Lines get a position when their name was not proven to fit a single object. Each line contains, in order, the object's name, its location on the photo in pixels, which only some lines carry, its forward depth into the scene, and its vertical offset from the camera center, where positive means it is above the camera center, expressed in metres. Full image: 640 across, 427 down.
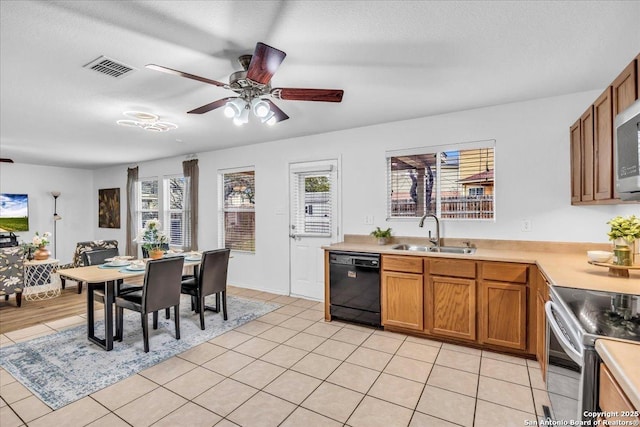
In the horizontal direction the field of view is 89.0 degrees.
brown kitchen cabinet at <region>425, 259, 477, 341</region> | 2.95 -0.82
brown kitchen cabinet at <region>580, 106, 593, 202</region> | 2.43 +0.43
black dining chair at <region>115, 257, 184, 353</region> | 2.91 -0.78
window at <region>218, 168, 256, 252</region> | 5.33 +0.02
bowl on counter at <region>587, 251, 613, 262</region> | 2.29 -0.33
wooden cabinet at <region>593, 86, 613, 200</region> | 2.07 +0.43
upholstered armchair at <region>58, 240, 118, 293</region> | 5.43 -0.60
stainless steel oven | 1.23 -0.54
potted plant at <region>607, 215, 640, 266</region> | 1.99 -0.17
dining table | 2.86 -0.67
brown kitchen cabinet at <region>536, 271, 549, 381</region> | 2.30 -0.78
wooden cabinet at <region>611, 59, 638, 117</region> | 1.74 +0.69
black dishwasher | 3.45 -0.83
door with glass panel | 4.47 -0.15
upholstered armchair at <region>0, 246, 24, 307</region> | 4.23 -0.79
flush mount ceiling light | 3.45 +0.98
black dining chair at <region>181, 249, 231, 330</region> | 3.51 -0.78
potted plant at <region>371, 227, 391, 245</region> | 3.84 -0.30
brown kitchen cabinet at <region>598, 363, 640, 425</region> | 0.91 -0.59
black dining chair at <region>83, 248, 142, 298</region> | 3.48 -0.57
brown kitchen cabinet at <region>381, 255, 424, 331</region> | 3.19 -0.82
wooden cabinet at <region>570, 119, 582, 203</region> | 2.71 +0.41
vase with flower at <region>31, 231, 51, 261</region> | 4.96 -0.58
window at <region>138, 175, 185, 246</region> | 6.25 +0.12
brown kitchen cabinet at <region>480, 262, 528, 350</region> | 2.73 -0.82
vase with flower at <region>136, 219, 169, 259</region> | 3.54 -0.29
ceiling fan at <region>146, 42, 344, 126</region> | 1.98 +0.83
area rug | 2.39 -1.27
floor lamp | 7.43 -0.23
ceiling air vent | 2.26 +1.05
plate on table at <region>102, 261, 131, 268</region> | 3.27 -0.54
